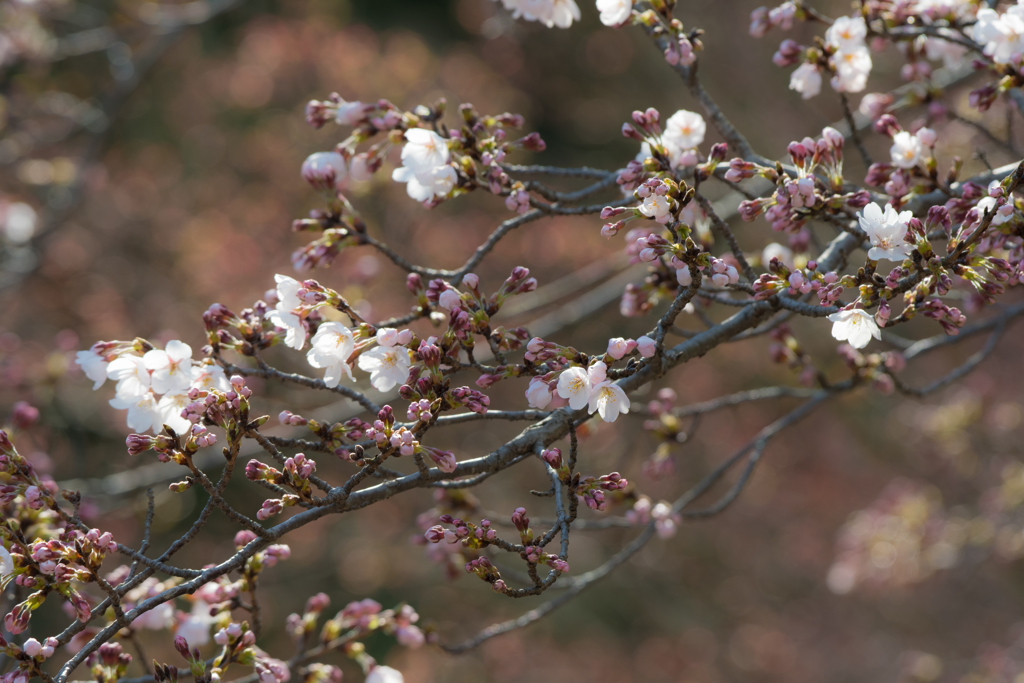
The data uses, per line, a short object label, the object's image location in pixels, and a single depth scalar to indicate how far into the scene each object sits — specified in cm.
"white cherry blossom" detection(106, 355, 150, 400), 224
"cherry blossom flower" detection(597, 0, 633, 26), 232
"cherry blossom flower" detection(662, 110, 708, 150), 232
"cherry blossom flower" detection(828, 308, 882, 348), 218
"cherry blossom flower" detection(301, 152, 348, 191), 235
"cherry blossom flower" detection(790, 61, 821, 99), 240
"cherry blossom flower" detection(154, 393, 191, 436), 225
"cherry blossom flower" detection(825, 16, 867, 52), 237
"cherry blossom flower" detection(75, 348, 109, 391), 226
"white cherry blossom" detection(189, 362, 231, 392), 223
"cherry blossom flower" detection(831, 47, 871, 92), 237
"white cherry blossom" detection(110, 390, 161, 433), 224
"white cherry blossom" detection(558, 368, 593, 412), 218
